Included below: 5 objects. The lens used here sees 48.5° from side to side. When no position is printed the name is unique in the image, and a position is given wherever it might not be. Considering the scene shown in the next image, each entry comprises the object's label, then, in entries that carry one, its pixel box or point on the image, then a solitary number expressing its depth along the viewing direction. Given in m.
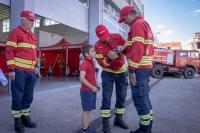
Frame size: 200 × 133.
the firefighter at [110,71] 3.67
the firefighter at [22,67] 3.48
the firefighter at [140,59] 3.04
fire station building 7.83
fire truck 17.48
